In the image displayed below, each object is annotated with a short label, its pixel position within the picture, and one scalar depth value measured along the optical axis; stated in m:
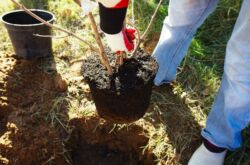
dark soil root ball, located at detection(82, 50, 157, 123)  1.54
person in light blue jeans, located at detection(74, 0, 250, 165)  1.37
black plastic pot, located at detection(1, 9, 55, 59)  2.21
